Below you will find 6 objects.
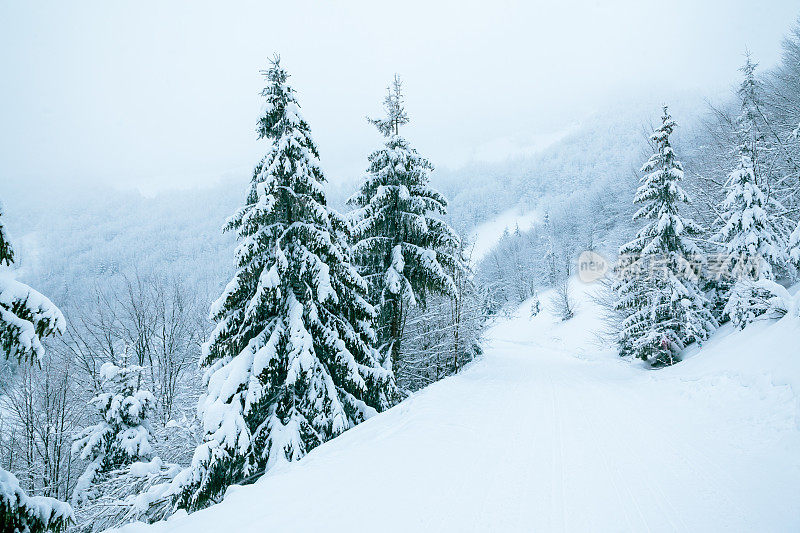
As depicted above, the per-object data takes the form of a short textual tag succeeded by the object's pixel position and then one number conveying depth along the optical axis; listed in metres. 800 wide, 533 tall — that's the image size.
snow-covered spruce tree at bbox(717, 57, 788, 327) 13.98
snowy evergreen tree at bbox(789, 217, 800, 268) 11.39
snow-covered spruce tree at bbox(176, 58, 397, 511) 7.74
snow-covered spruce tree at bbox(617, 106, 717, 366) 15.77
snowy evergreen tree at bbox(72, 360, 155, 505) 11.97
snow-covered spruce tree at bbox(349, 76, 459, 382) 12.97
